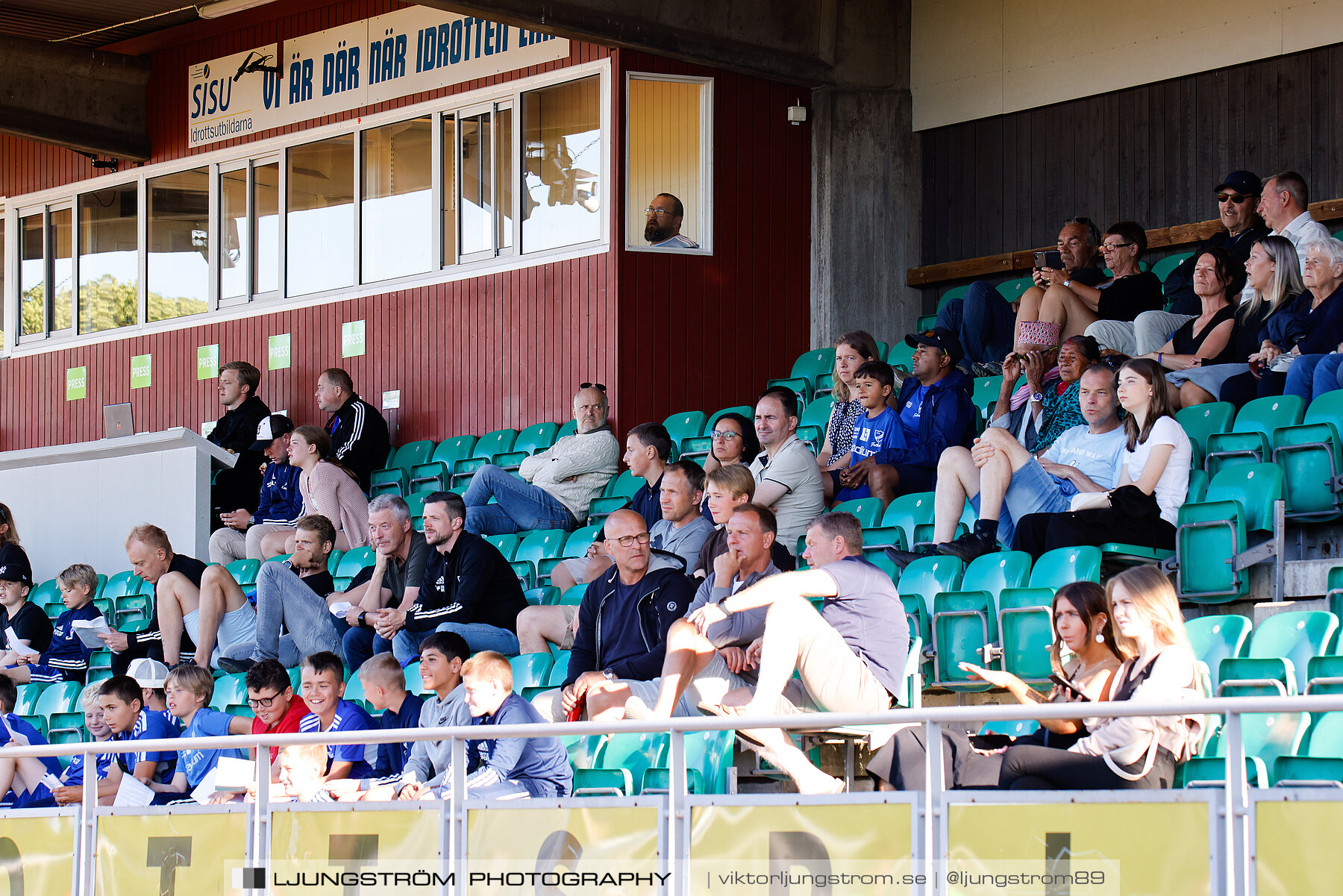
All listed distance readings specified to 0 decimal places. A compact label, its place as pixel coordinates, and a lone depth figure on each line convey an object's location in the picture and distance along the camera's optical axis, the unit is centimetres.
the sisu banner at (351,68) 1997
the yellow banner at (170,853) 797
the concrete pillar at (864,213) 1964
